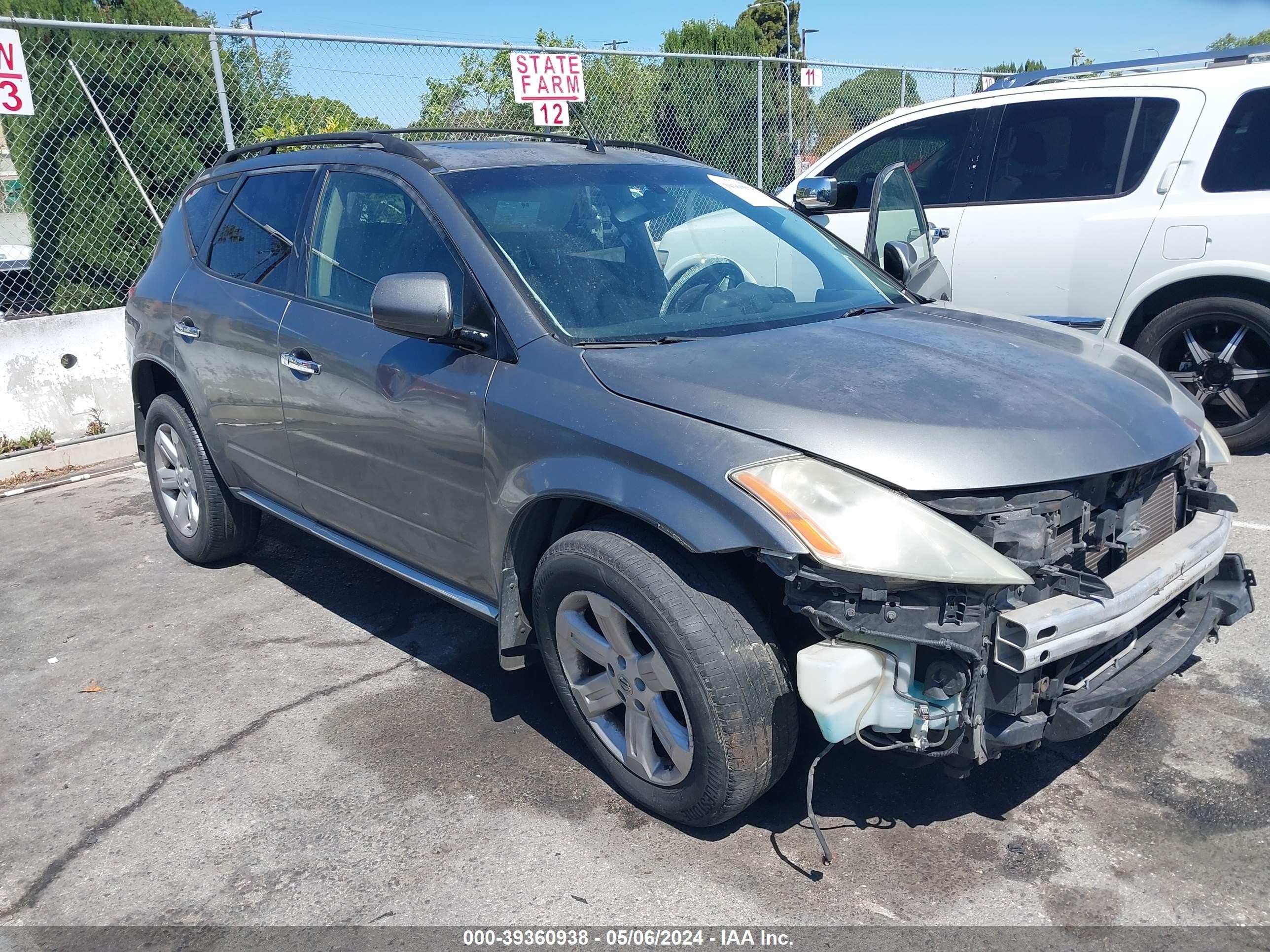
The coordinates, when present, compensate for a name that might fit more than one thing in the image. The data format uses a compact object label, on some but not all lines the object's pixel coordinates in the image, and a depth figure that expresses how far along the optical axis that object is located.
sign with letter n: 6.96
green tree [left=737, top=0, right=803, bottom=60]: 44.66
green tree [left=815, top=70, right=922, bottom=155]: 13.34
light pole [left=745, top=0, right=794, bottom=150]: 12.07
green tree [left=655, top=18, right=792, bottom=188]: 11.81
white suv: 5.62
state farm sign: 9.11
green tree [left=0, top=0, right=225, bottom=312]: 8.20
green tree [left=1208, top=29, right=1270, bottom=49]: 27.00
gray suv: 2.45
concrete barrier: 7.24
